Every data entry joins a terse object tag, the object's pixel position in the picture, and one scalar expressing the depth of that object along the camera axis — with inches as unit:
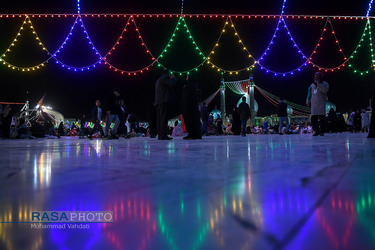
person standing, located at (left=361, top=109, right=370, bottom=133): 525.0
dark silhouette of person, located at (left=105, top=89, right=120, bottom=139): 259.0
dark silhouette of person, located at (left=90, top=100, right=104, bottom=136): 316.5
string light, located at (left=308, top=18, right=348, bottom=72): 372.2
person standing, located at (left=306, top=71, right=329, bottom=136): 237.0
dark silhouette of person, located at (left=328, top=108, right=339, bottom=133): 542.6
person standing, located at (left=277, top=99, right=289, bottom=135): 382.6
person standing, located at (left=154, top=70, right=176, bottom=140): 203.9
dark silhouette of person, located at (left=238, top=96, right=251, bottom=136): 351.6
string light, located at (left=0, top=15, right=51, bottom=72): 357.9
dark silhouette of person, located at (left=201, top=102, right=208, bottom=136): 398.3
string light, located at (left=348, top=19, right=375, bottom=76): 372.2
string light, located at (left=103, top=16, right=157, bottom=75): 367.6
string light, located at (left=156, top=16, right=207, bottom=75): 368.2
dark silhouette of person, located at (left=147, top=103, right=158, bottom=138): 308.3
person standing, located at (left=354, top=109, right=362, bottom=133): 532.4
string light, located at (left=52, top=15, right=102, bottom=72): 356.5
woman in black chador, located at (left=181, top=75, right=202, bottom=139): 213.5
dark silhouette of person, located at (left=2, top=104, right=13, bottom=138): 355.3
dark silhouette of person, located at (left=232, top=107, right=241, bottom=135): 498.6
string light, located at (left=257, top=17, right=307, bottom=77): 369.6
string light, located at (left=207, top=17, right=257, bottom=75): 370.1
